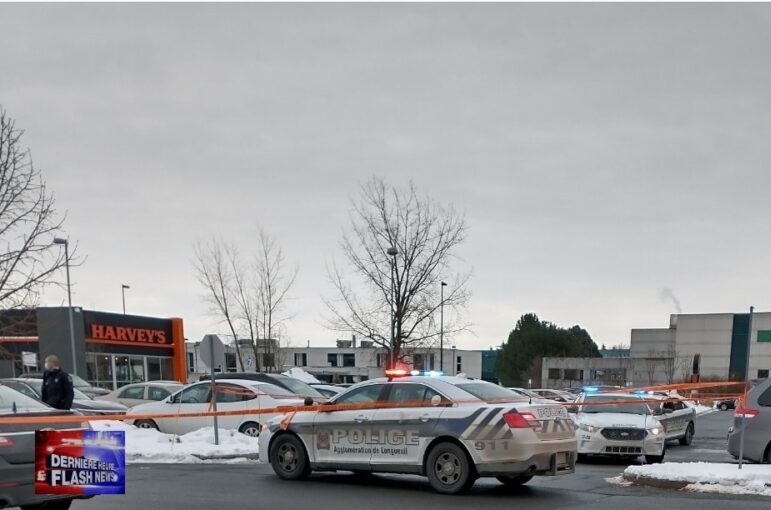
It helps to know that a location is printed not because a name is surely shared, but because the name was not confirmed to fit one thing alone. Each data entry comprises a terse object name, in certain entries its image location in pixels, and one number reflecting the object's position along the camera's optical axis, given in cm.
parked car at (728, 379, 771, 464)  1252
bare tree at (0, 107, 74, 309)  1948
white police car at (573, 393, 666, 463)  1531
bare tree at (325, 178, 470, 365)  3097
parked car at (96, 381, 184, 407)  2262
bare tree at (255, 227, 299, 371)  3738
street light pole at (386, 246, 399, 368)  2929
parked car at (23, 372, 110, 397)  2671
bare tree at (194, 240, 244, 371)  3781
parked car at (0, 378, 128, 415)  2035
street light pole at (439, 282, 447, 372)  3203
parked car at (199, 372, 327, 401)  2078
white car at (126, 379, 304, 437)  1786
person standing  1478
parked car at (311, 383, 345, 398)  2731
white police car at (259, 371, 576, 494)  1038
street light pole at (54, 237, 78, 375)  2058
